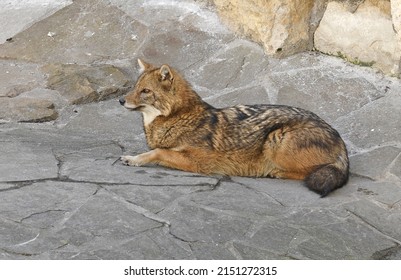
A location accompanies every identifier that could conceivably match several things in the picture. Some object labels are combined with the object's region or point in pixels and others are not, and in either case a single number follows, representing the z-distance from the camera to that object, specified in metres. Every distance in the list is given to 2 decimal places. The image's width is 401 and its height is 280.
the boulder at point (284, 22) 19.48
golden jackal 15.53
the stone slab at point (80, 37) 21.16
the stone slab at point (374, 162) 15.62
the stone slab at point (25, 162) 14.32
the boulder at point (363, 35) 18.12
